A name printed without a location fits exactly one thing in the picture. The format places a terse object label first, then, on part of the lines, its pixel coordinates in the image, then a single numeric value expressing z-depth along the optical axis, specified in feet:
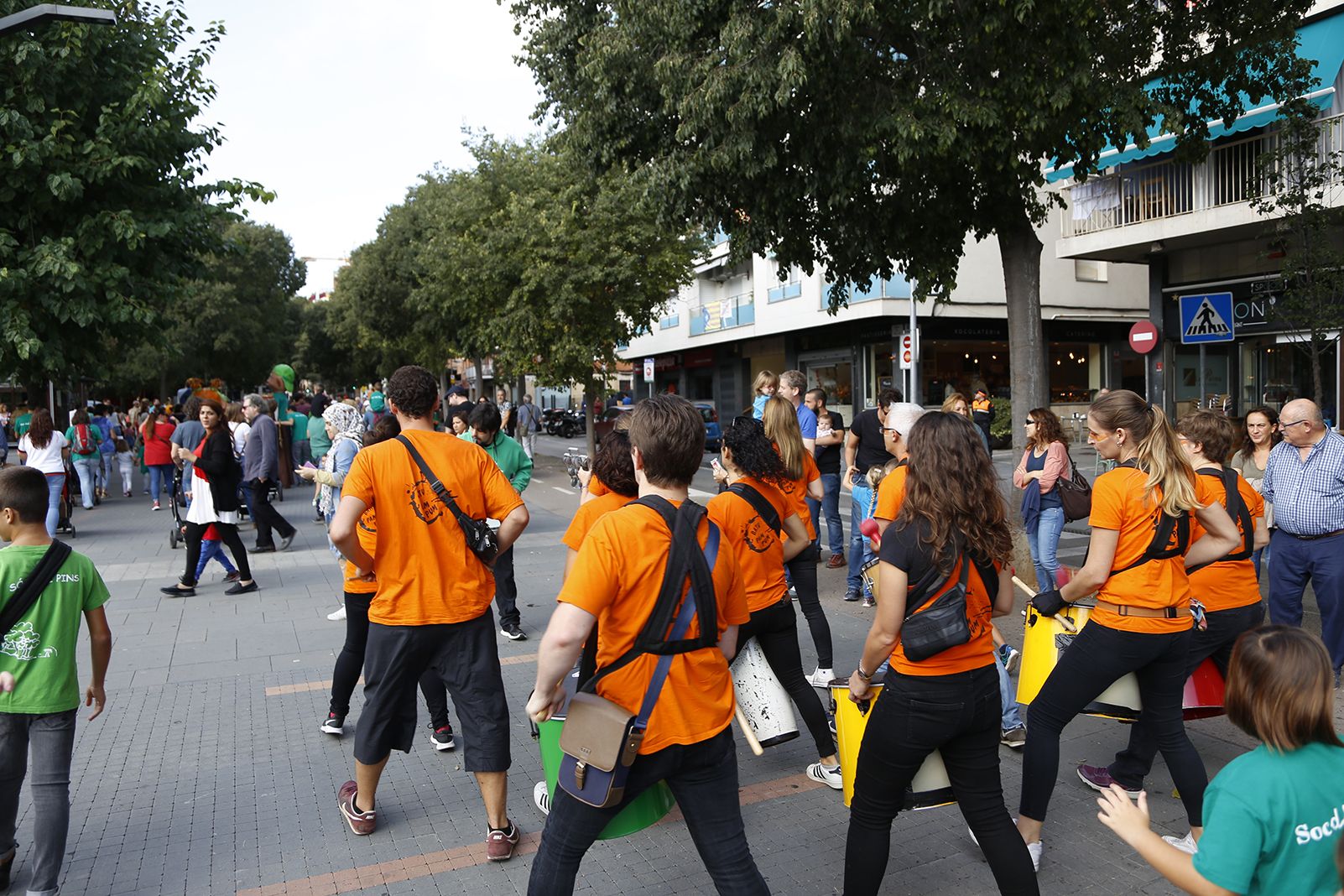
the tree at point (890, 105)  26.78
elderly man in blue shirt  17.37
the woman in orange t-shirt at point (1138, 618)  11.47
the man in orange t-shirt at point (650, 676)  8.43
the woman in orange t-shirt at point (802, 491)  16.30
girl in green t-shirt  6.04
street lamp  24.98
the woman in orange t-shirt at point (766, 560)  13.85
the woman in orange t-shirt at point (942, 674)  9.48
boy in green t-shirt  10.91
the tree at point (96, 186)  44.29
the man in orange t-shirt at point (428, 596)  12.35
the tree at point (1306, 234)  32.89
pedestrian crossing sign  52.54
